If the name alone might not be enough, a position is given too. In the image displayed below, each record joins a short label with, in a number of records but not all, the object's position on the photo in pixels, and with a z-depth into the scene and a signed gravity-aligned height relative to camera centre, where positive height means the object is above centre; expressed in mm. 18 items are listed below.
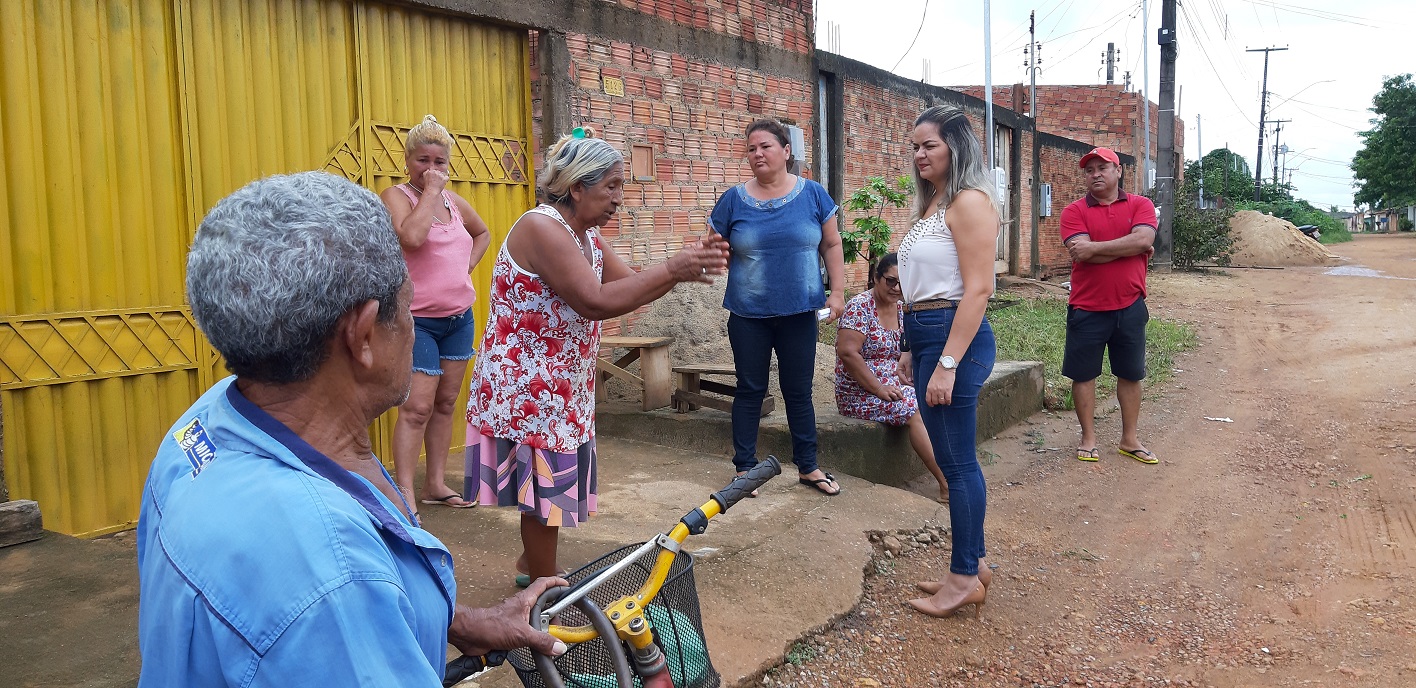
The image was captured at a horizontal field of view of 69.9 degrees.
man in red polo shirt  6031 -198
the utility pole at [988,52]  12443 +2449
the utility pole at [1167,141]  20266 +2150
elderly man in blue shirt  1059 -248
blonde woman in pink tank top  4062 -53
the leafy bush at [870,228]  10203 +263
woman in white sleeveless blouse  3576 -191
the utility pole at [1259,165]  54062 +4396
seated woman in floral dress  5301 -540
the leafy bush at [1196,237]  21156 +187
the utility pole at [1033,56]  25328 +5860
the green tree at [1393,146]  43812 +4254
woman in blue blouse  4754 -114
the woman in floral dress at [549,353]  2947 -283
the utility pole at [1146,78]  25303 +4271
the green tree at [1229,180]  41875 +3223
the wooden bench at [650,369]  5938 -656
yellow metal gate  3865 +410
